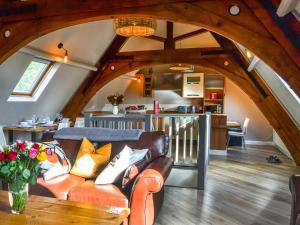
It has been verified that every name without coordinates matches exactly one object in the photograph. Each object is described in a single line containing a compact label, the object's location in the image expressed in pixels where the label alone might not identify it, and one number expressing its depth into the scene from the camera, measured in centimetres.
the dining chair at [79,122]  627
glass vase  194
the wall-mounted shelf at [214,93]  848
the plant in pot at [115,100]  688
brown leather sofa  254
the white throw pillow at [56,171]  296
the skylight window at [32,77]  560
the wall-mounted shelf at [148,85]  947
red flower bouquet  187
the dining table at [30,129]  528
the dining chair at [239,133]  726
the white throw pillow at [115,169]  288
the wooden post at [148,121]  446
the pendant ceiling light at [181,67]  748
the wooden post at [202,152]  421
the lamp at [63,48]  532
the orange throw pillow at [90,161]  312
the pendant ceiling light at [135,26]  432
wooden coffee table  190
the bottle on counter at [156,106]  588
